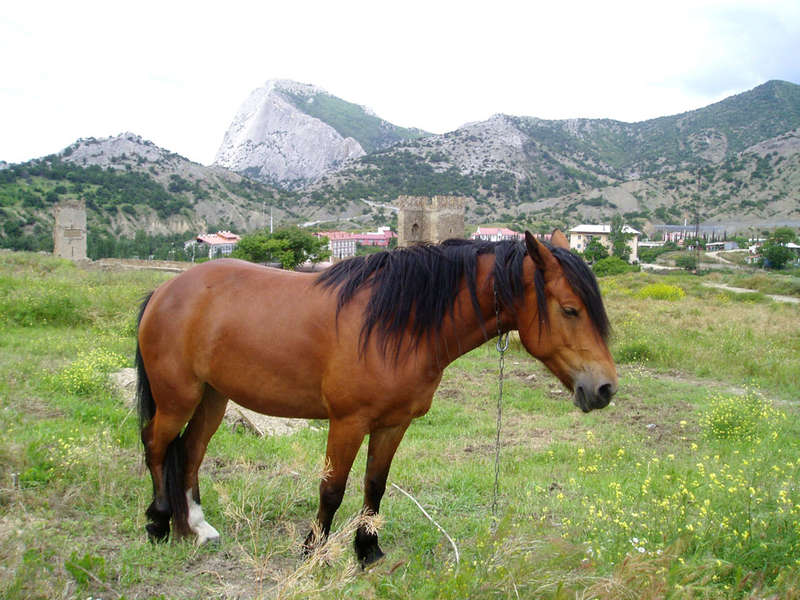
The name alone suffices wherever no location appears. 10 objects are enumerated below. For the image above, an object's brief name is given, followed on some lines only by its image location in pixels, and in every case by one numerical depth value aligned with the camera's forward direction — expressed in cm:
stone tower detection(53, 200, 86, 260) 3003
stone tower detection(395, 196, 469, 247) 4203
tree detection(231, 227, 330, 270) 4181
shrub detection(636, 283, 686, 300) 2404
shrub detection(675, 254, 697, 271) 5147
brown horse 258
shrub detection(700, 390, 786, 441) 592
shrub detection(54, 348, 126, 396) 604
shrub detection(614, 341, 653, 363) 1098
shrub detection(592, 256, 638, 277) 4356
